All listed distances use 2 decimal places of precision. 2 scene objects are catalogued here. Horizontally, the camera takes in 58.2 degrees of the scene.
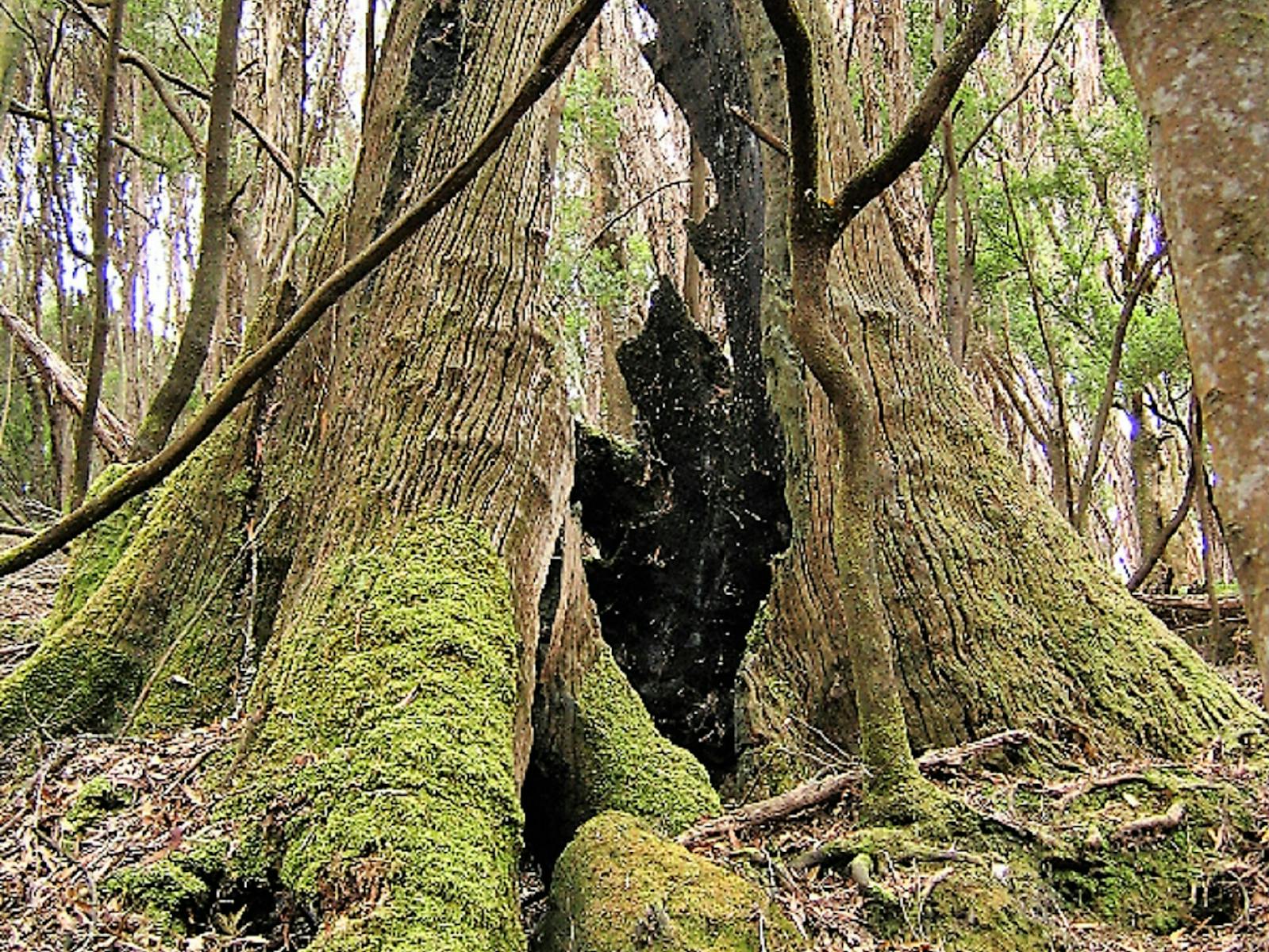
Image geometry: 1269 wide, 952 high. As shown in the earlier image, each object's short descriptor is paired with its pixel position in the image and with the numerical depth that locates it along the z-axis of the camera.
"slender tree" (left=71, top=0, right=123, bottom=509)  5.41
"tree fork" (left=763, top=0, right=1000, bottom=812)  3.46
